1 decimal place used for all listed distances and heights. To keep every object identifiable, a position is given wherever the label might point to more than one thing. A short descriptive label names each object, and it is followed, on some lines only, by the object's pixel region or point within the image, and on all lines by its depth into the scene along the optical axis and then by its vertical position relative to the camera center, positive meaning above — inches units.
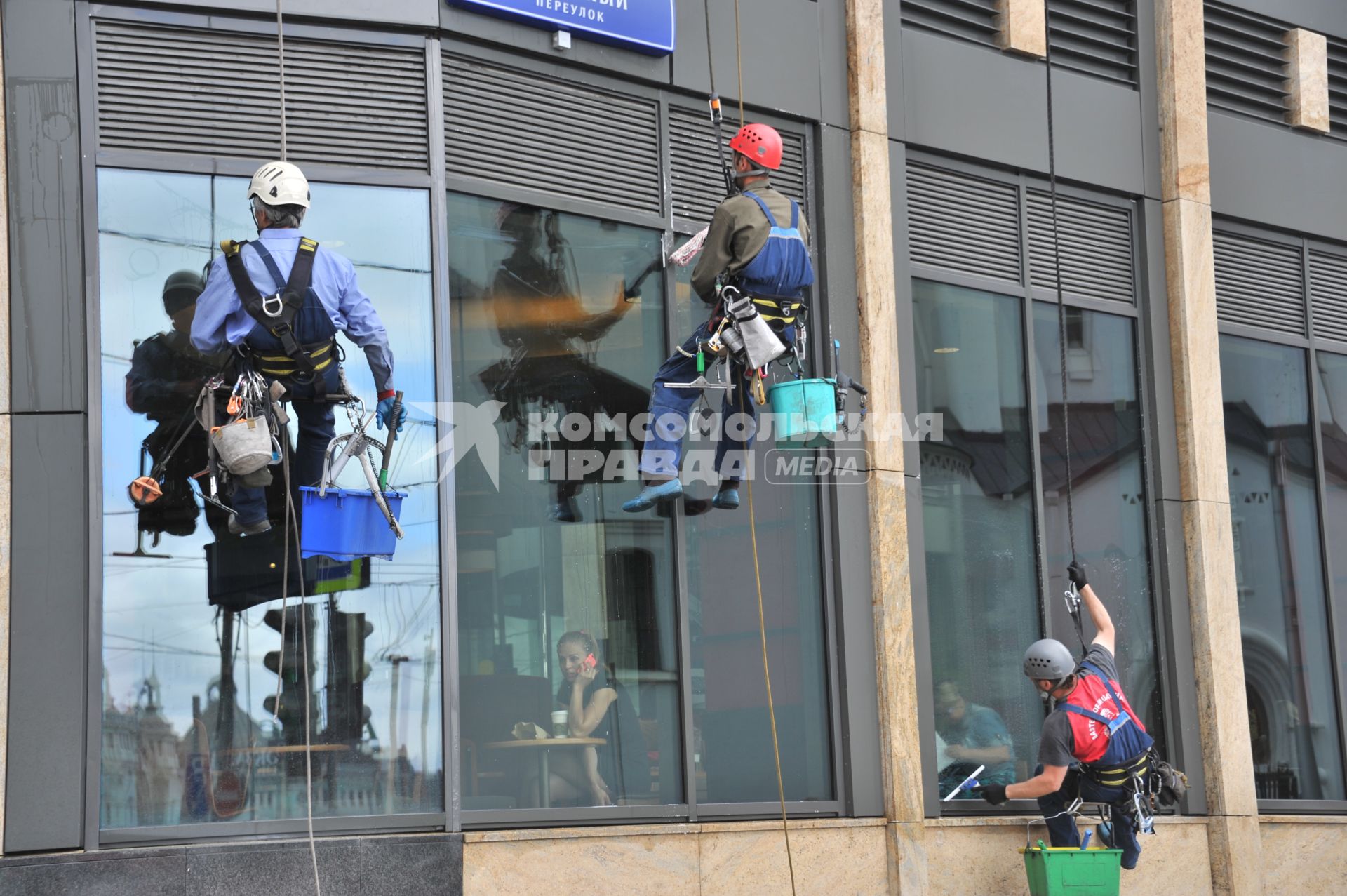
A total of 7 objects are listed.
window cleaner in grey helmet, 778.8 +0.9
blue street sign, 740.6 +170.4
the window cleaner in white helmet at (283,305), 619.8 +88.8
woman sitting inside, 724.0 +6.2
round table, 709.9 +2.0
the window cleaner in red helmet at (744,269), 694.5 +102.7
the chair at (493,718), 693.9 +9.6
